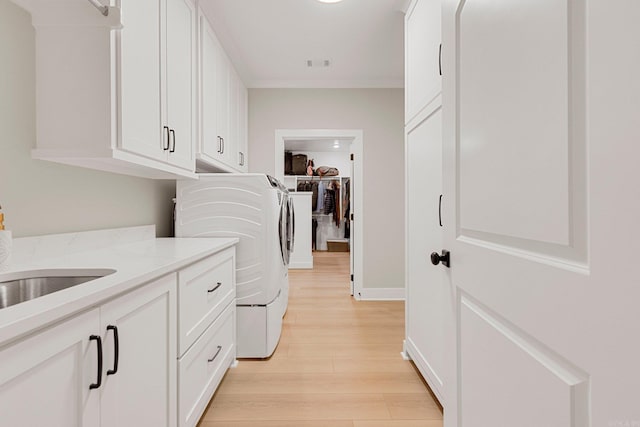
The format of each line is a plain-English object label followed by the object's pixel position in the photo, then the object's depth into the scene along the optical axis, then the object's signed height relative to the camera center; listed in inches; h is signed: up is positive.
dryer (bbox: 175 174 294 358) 86.3 -3.3
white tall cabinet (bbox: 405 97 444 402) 66.5 -6.7
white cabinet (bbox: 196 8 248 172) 92.4 +36.5
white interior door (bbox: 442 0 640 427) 17.5 +0.1
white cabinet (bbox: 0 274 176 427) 23.7 -14.3
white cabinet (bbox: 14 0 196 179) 49.1 +21.1
